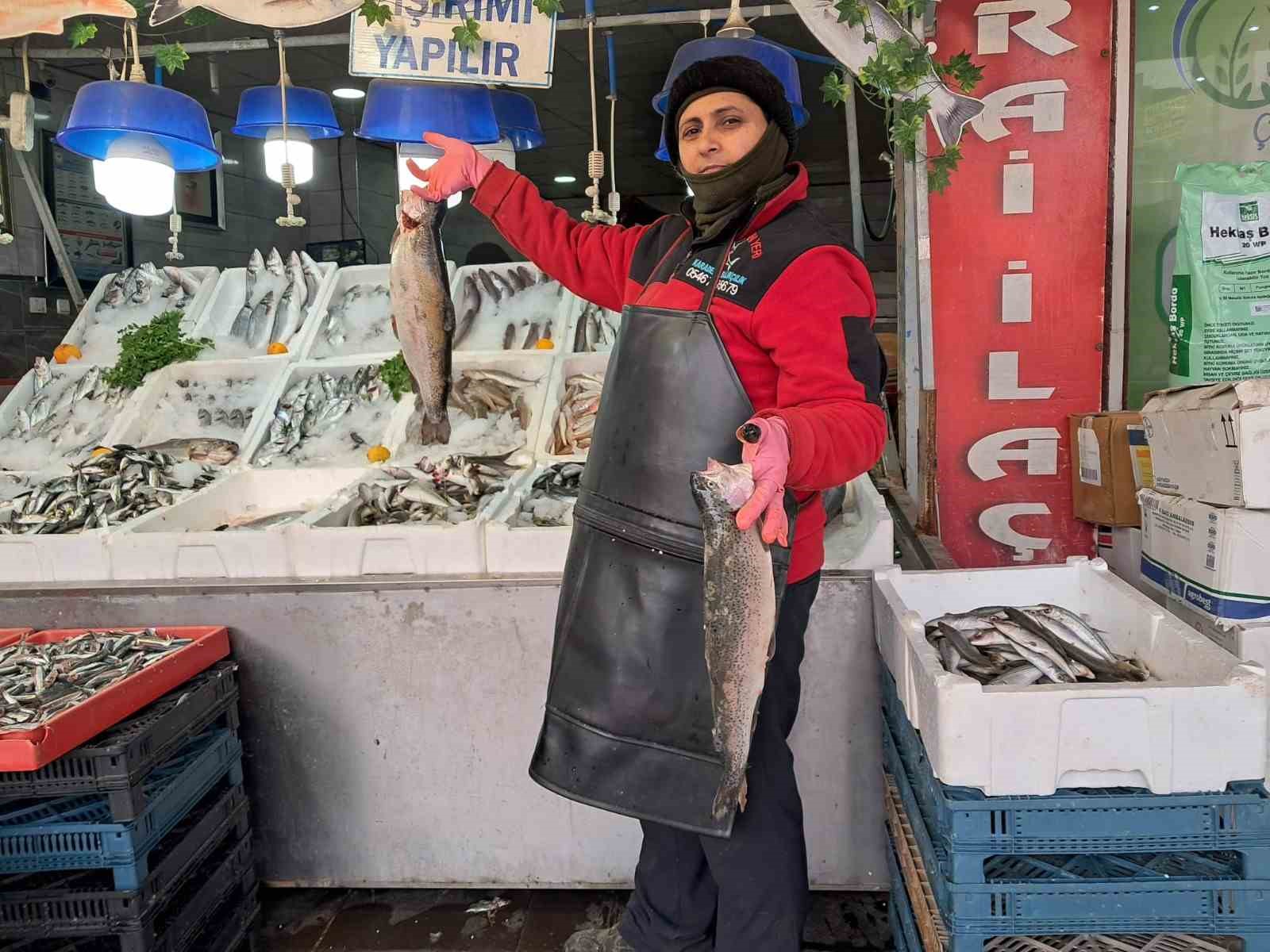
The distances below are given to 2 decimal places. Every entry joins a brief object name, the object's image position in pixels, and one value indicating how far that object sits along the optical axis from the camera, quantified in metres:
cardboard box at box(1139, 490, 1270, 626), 2.66
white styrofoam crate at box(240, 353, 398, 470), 4.36
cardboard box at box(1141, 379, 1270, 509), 2.58
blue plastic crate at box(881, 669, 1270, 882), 1.88
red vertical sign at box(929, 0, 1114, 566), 3.82
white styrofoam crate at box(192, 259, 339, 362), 5.19
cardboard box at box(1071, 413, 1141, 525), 3.53
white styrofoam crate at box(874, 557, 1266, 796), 1.85
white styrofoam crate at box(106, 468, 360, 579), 3.22
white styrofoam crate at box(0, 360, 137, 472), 4.58
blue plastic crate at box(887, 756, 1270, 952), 1.92
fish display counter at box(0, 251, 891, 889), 3.11
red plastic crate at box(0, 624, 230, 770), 2.23
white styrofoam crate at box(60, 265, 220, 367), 5.35
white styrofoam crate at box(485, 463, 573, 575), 3.12
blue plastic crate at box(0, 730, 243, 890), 2.39
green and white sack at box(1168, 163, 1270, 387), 3.22
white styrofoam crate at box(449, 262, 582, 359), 4.96
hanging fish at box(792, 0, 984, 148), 3.16
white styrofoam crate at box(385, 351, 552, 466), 4.30
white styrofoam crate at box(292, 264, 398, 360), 5.05
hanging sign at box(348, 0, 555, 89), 3.08
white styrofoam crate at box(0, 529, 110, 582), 3.28
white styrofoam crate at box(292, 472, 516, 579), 3.16
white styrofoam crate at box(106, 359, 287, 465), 4.63
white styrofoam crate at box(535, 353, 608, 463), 4.25
